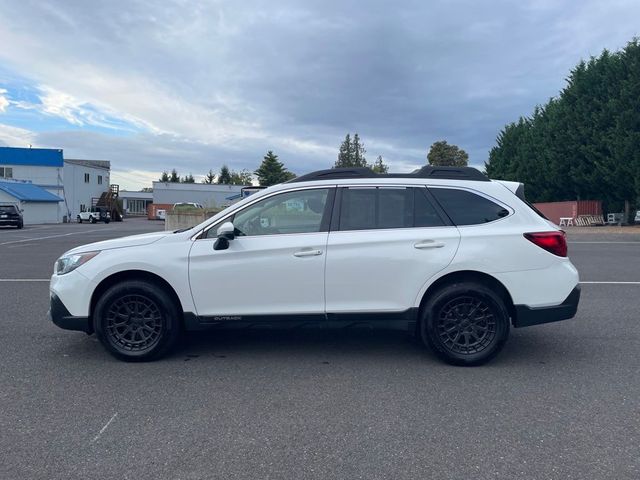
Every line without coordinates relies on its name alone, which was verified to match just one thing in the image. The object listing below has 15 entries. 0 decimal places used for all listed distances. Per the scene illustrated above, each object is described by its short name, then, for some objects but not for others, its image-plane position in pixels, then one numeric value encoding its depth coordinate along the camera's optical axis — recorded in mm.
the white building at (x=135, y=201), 90812
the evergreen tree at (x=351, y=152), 72750
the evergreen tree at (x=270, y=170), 73688
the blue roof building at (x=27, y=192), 48500
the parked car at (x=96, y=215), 54969
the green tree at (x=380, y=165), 68056
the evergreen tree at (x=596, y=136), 27188
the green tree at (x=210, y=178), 114388
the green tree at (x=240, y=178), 106288
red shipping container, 31922
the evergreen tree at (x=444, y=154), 64562
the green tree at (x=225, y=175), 108500
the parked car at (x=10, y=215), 35500
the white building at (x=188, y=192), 74250
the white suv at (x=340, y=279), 5031
